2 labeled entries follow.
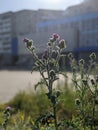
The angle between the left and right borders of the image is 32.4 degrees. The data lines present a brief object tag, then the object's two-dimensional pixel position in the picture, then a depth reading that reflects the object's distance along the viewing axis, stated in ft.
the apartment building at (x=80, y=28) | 78.01
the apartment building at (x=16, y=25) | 99.73
